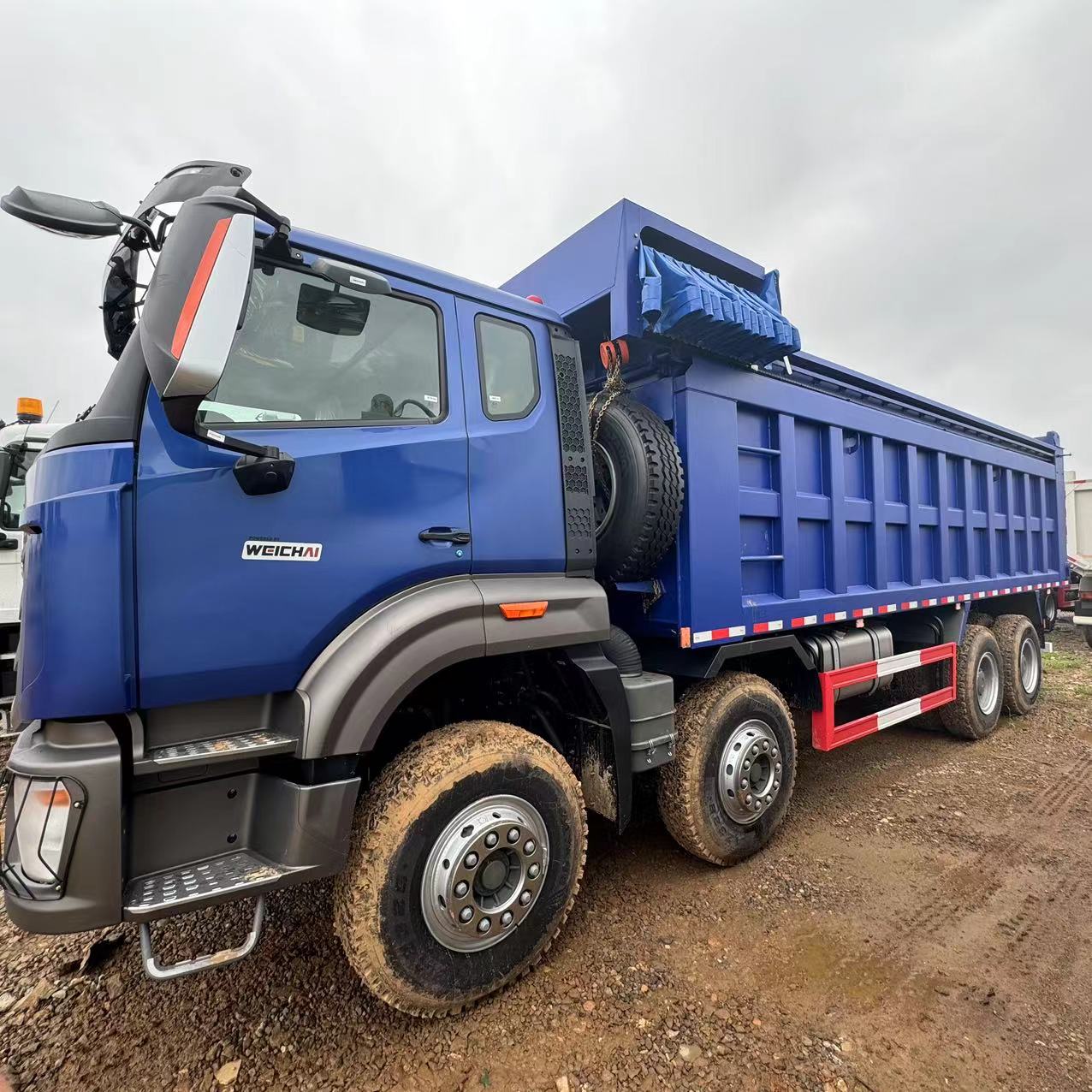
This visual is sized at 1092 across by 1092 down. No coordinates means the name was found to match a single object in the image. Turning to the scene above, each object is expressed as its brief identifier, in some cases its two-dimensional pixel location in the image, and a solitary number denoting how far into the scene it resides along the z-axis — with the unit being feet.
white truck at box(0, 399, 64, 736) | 16.39
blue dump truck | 5.29
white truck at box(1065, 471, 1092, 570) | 41.55
